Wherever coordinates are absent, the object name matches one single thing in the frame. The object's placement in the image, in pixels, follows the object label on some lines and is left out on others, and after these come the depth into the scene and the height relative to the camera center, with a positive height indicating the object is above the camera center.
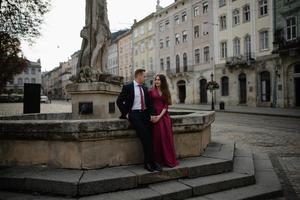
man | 4.76 -0.07
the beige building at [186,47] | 39.16 +8.21
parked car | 50.21 +1.21
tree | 22.23 +6.58
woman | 4.91 -0.51
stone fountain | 4.61 -0.58
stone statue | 7.53 +1.73
